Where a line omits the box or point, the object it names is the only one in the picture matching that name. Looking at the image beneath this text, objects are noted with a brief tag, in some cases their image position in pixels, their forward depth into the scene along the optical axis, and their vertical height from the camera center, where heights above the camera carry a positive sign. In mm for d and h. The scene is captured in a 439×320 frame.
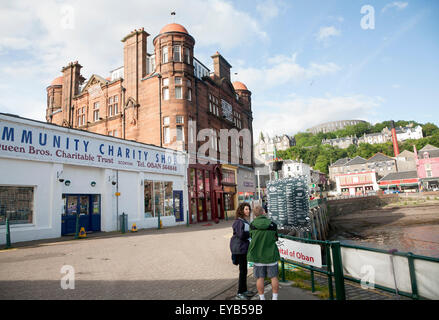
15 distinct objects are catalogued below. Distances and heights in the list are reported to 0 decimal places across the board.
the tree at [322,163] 114312 +11751
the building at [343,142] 151000 +27504
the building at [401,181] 70938 +1650
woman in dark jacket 5438 -1038
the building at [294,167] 80856 +7535
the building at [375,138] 143625 +27829
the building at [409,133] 131512 +27201
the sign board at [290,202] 13508 -529
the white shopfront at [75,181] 12352 +1144
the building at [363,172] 81562 +5074
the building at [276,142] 167612 +32108
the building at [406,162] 85019 +7930
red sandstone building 24359 +9588
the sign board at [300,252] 5580 -1355
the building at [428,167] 65250 +4783
